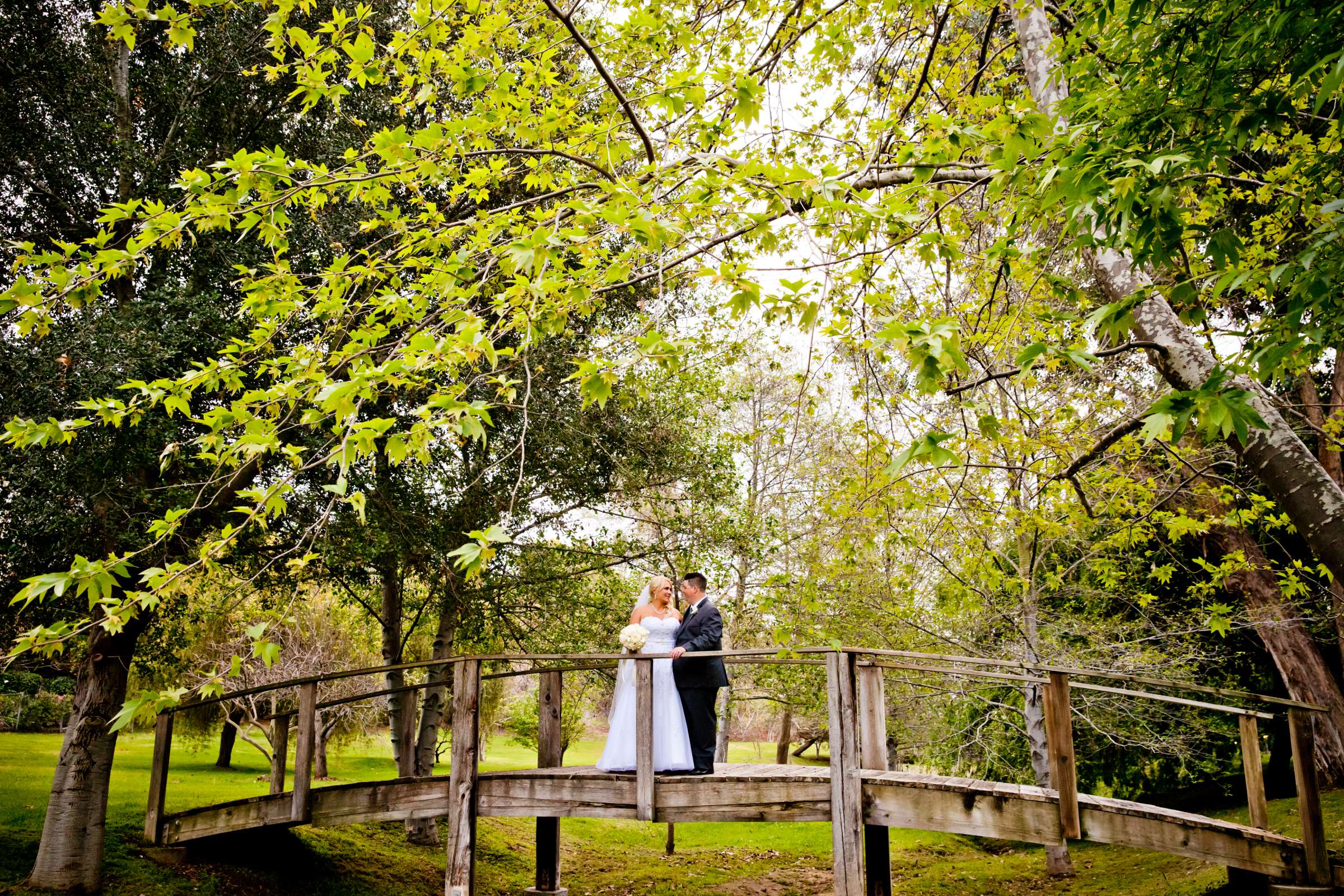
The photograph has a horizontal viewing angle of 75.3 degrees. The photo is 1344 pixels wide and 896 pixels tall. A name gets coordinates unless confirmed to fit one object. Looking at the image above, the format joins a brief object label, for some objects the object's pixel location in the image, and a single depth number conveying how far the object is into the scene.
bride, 9.06
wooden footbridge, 7.51
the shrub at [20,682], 10.62
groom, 8.85
